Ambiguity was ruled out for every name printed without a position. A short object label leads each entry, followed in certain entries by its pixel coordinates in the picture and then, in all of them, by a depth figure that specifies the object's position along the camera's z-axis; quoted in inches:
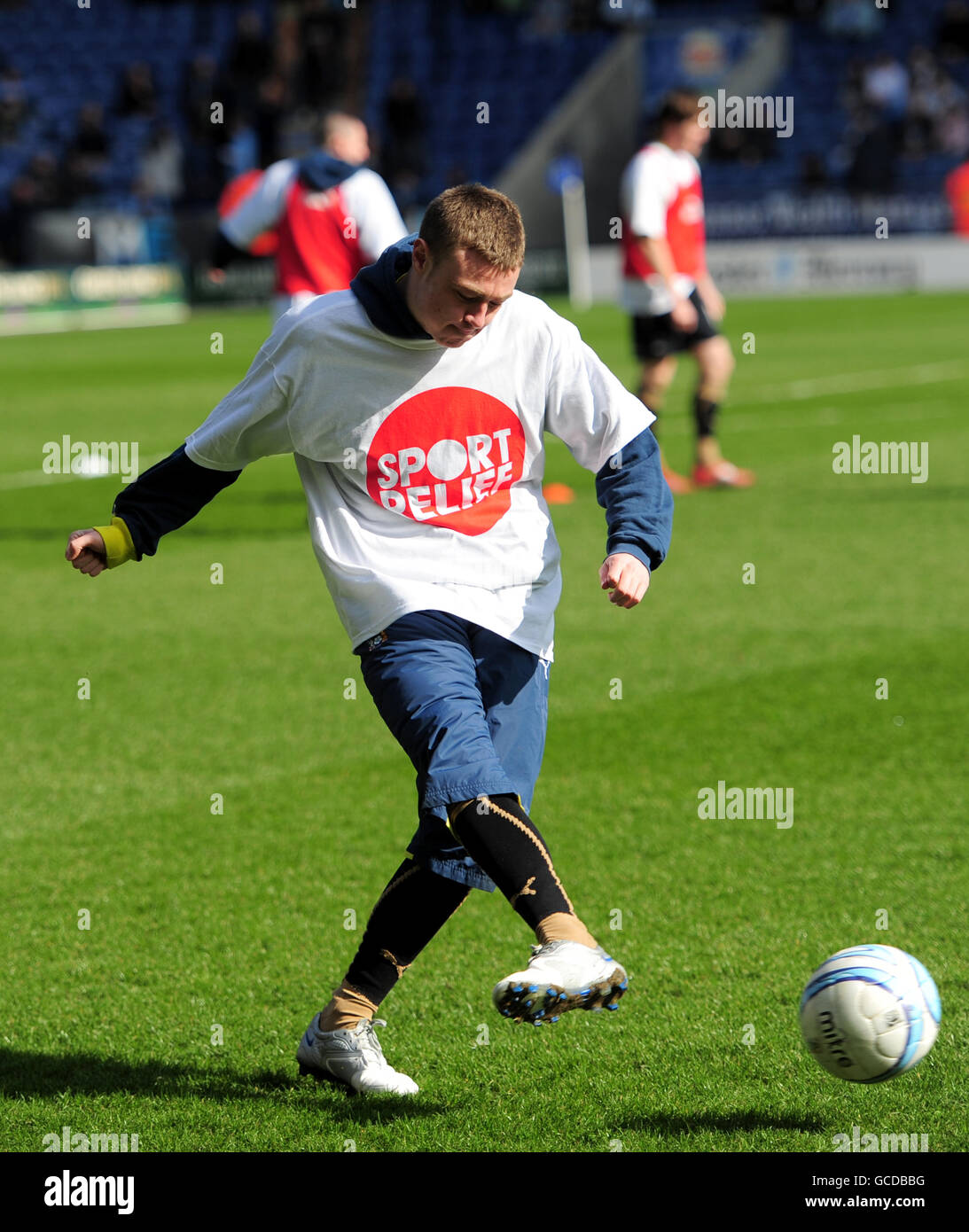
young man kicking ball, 257.9
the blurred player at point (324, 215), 713.0
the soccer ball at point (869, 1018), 243.4
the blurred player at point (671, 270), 834.2
